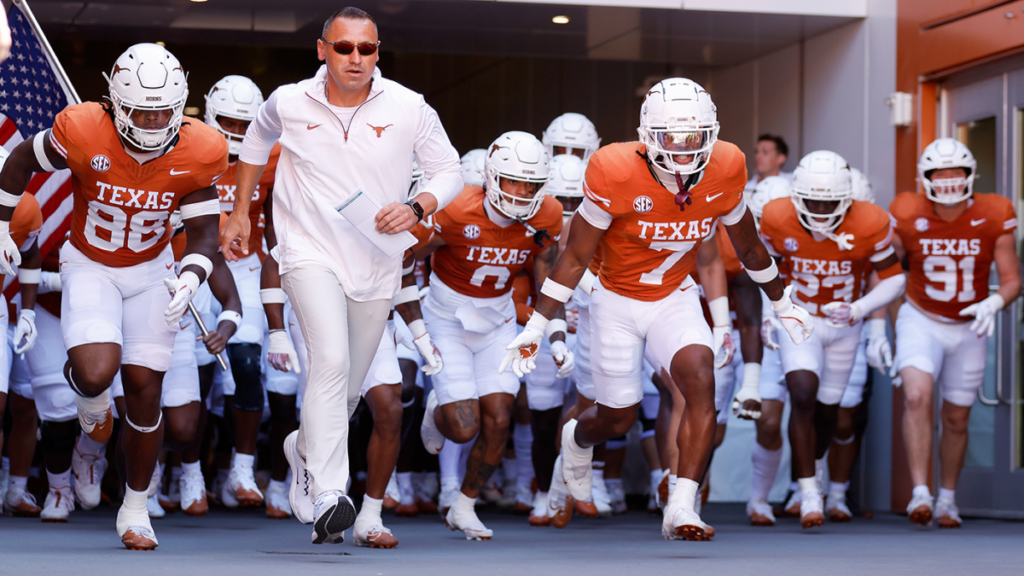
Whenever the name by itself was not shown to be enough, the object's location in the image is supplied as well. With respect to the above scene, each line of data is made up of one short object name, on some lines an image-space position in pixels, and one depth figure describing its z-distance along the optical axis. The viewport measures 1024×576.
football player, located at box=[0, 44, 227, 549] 9.84
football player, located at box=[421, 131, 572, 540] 12.41
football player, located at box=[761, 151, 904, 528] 14.05
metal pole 13.41
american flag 13.46
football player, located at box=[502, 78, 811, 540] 10.32
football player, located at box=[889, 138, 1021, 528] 14.34
